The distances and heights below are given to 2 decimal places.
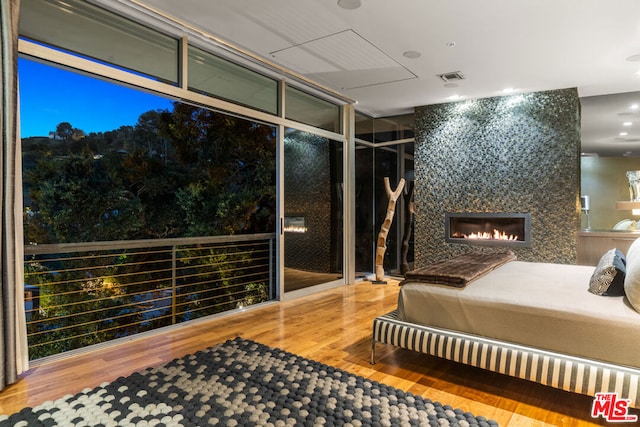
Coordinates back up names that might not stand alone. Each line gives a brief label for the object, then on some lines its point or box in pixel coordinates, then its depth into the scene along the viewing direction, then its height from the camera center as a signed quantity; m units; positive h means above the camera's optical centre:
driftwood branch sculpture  5.80 -0.30
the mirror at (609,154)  4.65 +0.73
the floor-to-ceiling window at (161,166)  3.21 +0.72
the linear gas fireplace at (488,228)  5.06 -0.24
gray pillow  2.29 -0.43
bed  1.92 -0.68
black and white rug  1.93 -1.09
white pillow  2.01 -0.40
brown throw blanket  2.59 -0.46
